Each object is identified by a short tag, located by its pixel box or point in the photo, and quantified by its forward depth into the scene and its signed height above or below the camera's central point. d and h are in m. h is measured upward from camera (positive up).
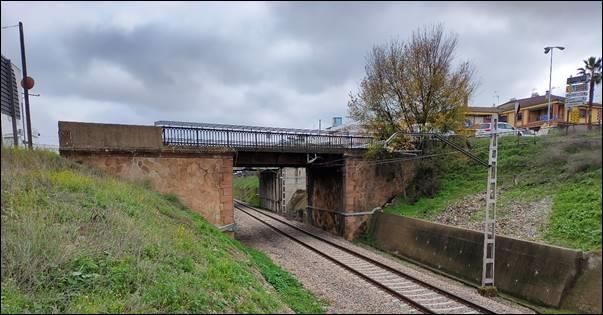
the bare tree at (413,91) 22.42 +2.71
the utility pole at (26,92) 11.94 +1.60
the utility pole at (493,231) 10.09 -3.29
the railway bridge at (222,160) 15.77 -1.44
